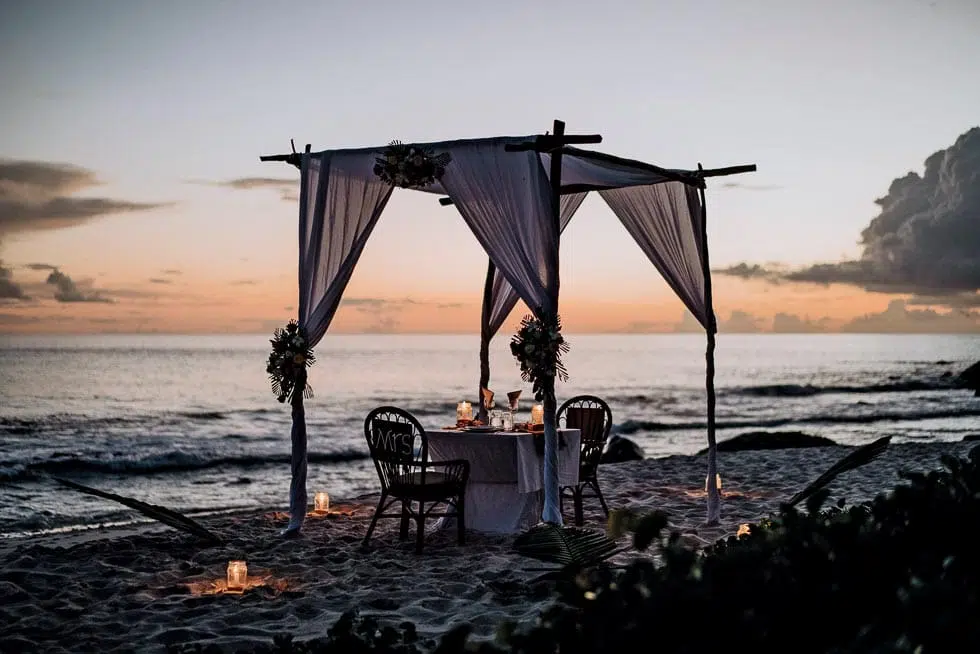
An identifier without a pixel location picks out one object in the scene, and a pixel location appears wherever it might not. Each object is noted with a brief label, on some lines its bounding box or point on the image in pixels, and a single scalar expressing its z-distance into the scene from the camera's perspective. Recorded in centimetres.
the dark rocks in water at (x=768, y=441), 1334
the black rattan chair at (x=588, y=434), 752
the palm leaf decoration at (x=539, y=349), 655
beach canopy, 673
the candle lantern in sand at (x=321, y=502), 817
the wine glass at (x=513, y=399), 751
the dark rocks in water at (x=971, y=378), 3125
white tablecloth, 689
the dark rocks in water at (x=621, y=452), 1357
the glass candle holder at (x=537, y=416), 743
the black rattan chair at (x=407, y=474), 657
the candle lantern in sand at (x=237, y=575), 536
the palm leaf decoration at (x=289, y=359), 698
